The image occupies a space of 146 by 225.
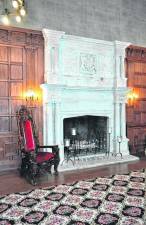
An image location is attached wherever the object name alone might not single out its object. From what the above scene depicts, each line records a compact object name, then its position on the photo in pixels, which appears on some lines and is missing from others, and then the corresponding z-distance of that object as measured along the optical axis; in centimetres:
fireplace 586
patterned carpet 305
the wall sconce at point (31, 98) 576
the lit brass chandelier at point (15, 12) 505
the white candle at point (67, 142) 608
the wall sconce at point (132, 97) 725
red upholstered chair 466
